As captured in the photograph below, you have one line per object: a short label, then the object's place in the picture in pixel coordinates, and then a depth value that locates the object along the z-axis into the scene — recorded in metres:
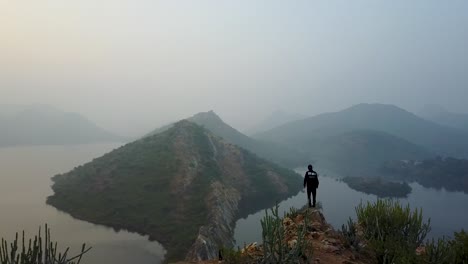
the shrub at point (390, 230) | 12.91
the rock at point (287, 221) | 17.66
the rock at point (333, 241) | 14.80
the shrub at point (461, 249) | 11.98
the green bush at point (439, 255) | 11.40
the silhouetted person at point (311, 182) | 19.64
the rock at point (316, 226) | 16.62
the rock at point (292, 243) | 13.09
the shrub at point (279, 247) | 11.47
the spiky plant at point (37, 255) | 8.12
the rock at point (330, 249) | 14.05
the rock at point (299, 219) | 17.73
